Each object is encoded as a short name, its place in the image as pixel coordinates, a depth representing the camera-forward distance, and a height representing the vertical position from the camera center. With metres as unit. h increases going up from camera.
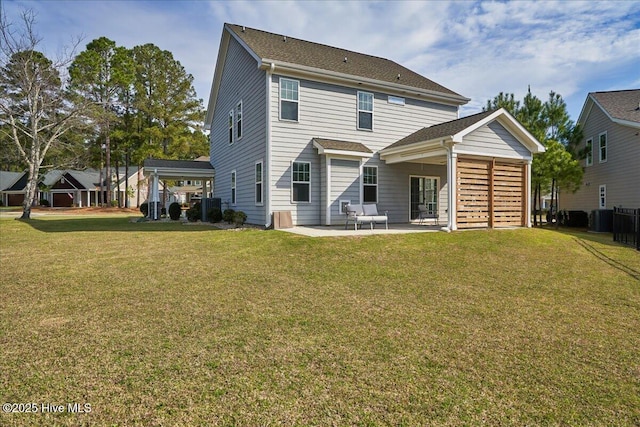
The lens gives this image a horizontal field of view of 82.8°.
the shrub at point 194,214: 18.08 -0.30
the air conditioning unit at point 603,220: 15.95 -0.51
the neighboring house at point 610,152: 17.02 +2.88
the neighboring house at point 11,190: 47.22 +2.33
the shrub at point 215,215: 16.31 -0.31
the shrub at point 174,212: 19.25 -0.21
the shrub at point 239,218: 13.69 -0.37
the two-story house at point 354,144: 12.00 +2.27
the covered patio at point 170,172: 17.55 +1.83
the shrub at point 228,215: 14.92 -0.30
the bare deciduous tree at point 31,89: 20.22 +7.05
